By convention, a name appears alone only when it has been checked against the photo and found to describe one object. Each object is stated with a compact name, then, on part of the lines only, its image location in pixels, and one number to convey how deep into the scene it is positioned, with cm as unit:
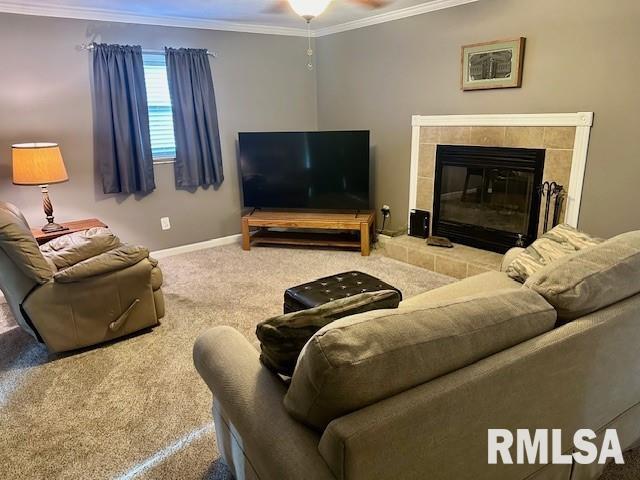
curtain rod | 383
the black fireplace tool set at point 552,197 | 336
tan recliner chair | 250
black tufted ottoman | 256
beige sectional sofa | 101
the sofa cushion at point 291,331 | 131
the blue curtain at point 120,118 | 392
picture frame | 341
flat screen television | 453
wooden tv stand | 449
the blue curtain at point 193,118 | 429
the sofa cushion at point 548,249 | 245
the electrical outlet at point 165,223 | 457
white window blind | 425
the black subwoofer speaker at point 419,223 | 434
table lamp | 331
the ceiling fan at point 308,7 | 258
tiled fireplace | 329
